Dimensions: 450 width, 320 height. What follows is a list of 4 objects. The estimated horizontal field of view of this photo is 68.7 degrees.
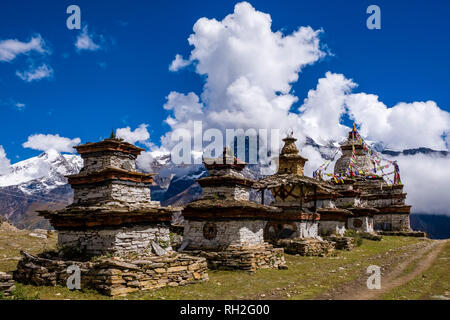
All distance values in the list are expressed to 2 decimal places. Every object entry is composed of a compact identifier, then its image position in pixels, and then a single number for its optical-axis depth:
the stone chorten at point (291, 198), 24.92
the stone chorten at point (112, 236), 12.18
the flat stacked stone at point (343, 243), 27.00
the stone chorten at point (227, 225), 17.39
